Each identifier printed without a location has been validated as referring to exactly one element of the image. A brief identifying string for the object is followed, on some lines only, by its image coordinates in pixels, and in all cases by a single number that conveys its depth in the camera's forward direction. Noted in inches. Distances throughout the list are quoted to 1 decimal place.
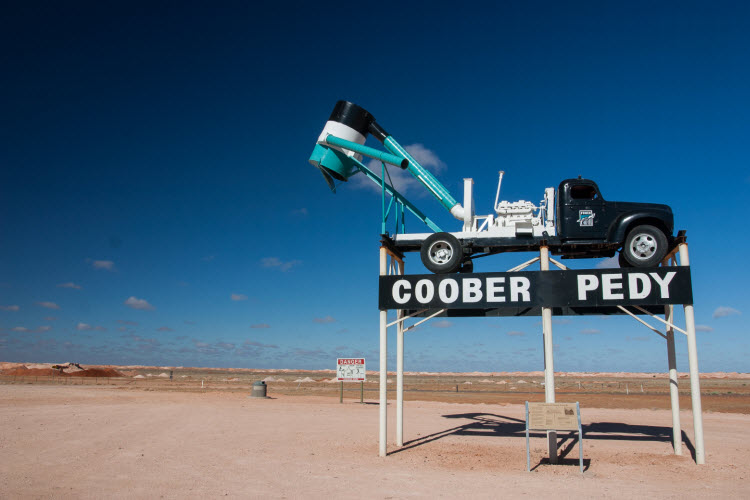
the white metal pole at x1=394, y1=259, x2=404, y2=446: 546.3
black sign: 470.6
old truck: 489.7
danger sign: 1099.9
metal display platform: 463.5
